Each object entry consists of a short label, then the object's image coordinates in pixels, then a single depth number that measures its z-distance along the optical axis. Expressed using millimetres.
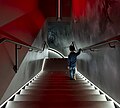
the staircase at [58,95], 3320
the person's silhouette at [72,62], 6980
